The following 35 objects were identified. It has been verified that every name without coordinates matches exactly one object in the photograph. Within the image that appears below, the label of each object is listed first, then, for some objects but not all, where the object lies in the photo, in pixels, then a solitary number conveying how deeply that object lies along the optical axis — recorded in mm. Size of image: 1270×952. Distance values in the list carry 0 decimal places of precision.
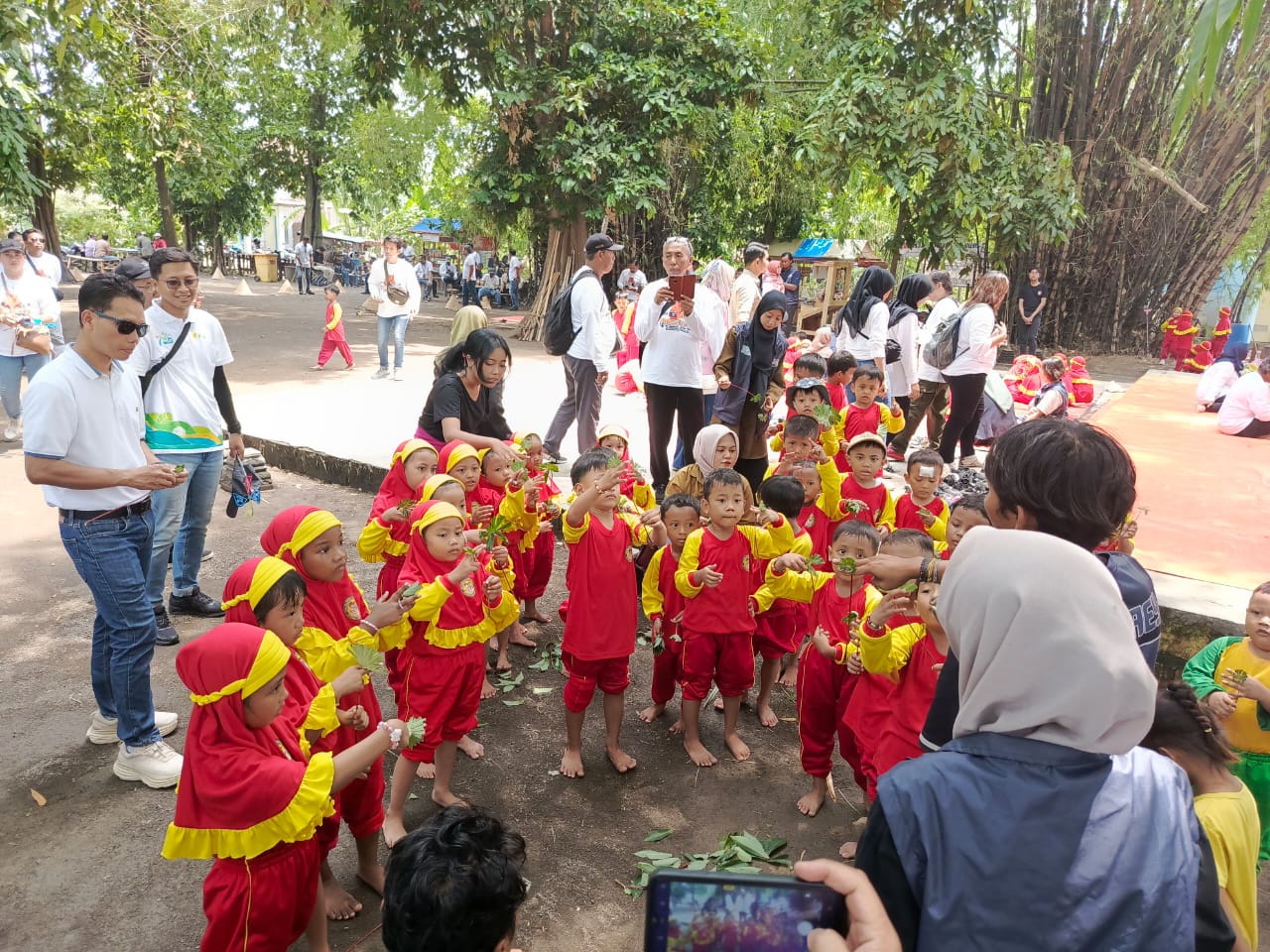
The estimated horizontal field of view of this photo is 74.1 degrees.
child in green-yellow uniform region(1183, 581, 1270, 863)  2779
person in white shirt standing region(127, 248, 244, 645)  4582
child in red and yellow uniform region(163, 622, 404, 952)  2236
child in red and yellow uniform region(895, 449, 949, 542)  4359
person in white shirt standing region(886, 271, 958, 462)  8055
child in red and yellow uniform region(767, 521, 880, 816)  3449
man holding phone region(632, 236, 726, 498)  6215
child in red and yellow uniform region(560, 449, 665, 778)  3686
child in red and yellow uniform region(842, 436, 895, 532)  4668
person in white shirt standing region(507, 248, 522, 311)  24766
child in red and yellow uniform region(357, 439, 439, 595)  4152
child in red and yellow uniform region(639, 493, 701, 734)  3990
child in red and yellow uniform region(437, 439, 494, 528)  4309
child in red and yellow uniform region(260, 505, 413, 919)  2898
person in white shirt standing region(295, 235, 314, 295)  29172
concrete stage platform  5387
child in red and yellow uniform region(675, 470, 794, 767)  3777
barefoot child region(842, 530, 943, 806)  3061
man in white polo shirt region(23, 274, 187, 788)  3268
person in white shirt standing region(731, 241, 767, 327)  8469
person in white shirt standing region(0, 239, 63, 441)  7789
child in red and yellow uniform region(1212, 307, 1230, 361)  17983
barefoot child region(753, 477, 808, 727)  4207
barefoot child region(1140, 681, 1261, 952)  1887
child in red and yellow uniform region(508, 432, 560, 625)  4770
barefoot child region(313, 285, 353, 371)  12102
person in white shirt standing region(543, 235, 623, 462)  7199
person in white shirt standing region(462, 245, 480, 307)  24484
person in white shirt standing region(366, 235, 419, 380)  11859
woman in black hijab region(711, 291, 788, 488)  6035
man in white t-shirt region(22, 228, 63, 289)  10234
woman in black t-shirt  4754
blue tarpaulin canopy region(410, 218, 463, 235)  36219
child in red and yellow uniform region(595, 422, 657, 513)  4711
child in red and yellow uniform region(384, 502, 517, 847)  3275
